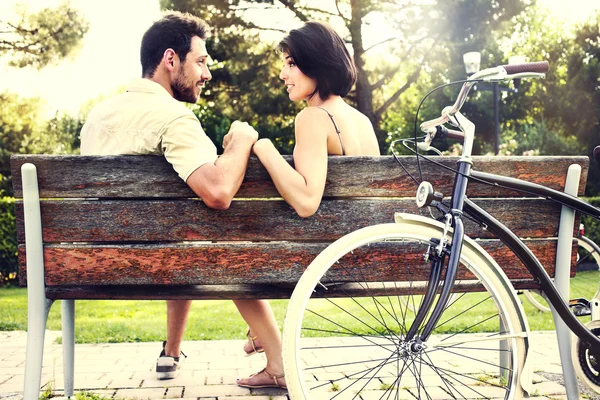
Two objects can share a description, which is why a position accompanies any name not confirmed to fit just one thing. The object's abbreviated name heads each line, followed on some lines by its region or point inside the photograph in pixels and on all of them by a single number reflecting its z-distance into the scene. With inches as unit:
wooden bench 96.1
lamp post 761.9
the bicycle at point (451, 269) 84.7
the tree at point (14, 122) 882.8
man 95.8
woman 107.5
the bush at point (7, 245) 517.7
